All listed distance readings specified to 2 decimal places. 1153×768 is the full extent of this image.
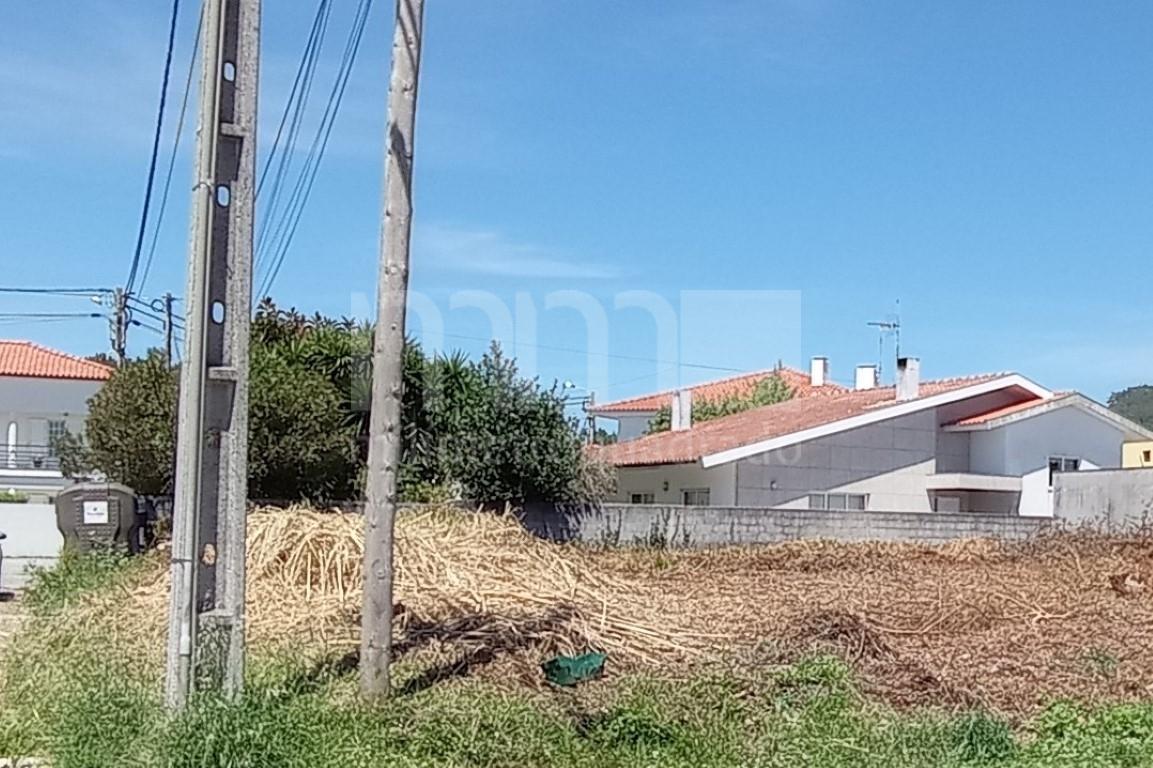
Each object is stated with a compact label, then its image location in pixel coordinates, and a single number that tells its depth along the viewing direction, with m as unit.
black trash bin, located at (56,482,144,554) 14.82
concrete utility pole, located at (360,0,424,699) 7.02
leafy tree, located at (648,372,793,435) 39.88
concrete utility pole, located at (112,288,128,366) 37.31
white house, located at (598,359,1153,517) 24.20
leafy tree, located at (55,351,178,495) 17.23
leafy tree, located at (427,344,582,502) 17.56
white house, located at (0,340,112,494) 48.75
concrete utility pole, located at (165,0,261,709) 6.46
